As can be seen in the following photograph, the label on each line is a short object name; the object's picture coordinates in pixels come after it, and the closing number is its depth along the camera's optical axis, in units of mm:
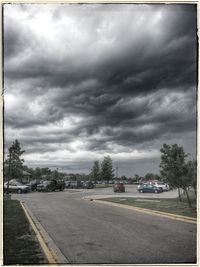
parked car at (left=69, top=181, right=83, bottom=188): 36599
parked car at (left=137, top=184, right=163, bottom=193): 25328
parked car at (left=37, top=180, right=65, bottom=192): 27162
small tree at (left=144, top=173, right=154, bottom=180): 77147
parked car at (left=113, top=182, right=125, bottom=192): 26351
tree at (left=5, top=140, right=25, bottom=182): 37930
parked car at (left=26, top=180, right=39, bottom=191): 28622
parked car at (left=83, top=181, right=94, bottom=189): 35719
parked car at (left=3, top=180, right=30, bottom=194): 24484
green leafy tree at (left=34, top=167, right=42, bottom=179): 64894
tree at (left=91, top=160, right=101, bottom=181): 49075
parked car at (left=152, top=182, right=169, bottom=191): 26605
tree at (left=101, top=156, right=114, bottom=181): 47062
